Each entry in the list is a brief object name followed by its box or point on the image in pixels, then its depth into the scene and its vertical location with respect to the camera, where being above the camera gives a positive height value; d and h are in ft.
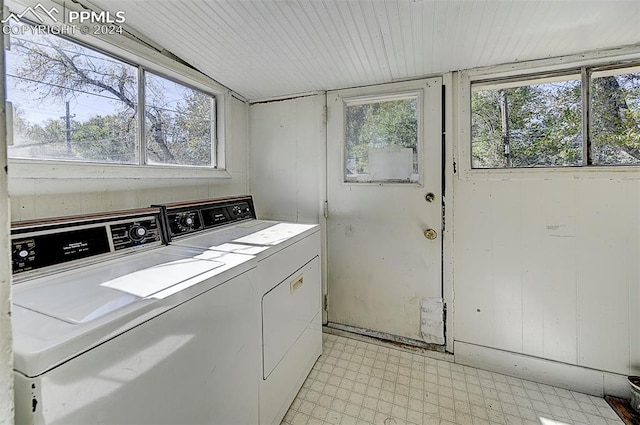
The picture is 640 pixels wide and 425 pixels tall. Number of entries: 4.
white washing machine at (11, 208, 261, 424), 1.92 -0.96
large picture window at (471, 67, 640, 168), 5.43 +1.72
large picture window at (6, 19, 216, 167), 3.85 +1.66
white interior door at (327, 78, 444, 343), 6.75 +0.03
